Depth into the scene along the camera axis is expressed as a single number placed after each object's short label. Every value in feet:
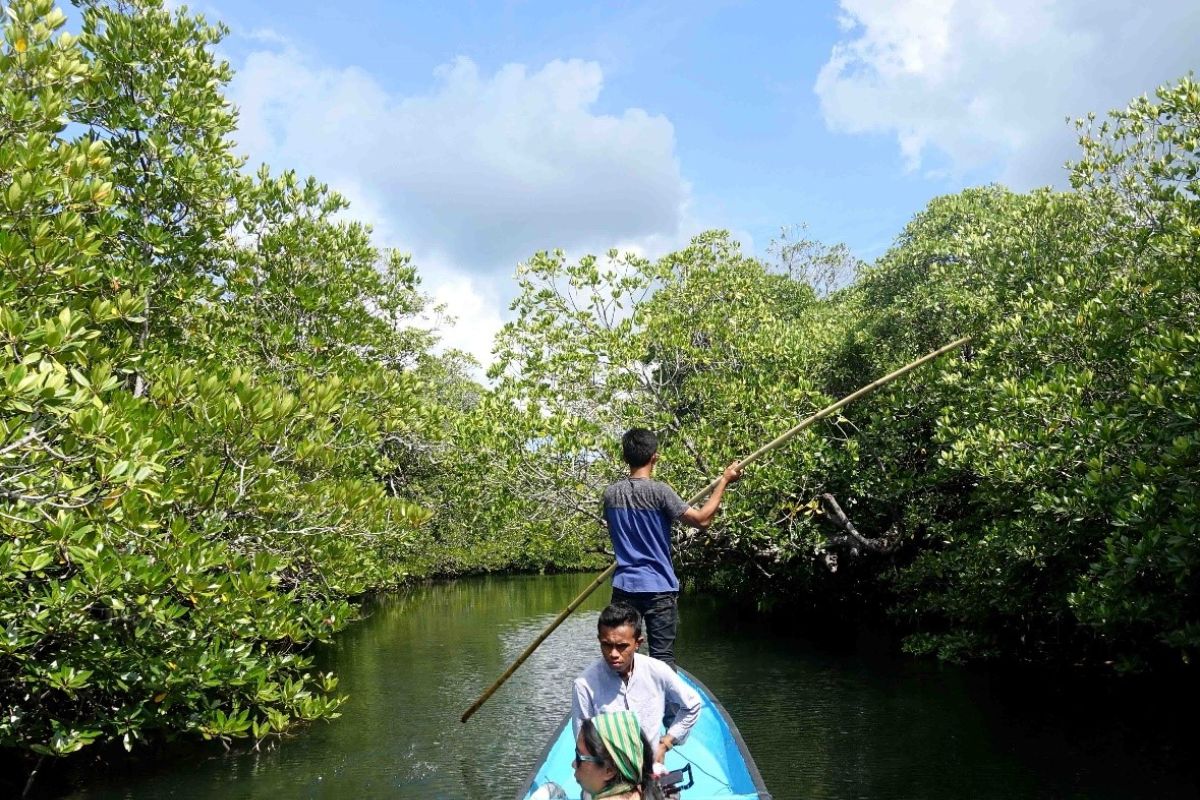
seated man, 14.89
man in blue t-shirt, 17.85
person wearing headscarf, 13.26
